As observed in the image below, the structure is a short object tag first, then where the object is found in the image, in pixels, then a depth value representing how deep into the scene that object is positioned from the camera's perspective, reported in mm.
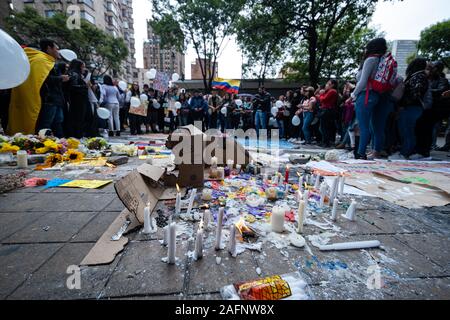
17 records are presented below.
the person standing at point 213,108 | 11541
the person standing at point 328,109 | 6395
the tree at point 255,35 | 14130
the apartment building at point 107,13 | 32281
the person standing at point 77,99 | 5930
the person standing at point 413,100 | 4605
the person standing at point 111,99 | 8000
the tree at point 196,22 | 16391
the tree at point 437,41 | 22172
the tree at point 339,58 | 20875
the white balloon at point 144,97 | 9620
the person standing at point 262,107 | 9124
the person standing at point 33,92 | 4793
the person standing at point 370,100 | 4074
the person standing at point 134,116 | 9492
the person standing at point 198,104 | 10547
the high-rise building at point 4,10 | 21172
